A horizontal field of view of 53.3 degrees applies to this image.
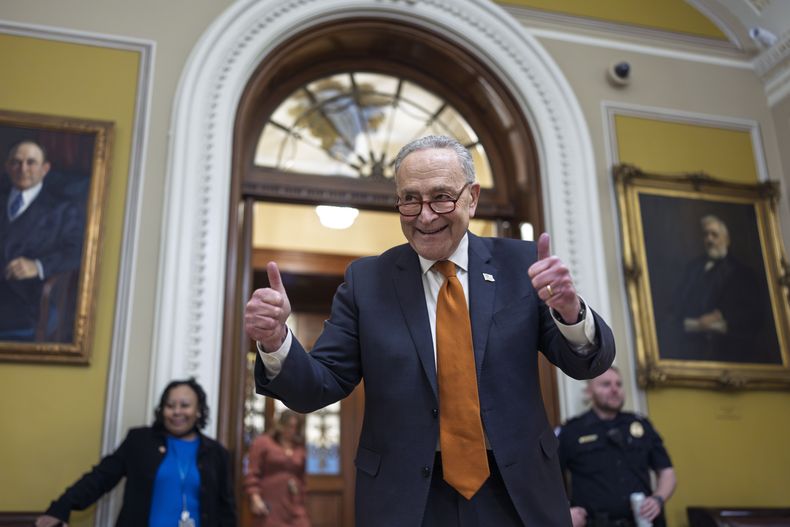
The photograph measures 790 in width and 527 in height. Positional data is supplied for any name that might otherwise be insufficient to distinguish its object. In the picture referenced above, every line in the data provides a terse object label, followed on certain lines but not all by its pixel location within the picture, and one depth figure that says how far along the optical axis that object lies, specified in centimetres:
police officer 405
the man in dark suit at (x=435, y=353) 166
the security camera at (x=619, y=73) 562
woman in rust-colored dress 557
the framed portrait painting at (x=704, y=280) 511
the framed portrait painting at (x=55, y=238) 416
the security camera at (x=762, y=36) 591
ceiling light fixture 746
